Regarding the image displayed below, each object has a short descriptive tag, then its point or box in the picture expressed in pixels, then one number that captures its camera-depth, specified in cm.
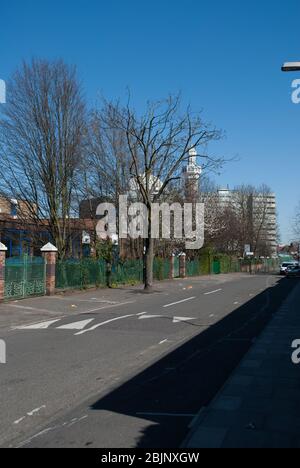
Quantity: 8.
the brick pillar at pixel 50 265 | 2492
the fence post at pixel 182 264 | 4915
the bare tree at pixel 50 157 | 3147
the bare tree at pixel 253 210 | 8853
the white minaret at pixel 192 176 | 3311
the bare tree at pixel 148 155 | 3034
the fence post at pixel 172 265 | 4578
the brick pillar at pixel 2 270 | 2083
